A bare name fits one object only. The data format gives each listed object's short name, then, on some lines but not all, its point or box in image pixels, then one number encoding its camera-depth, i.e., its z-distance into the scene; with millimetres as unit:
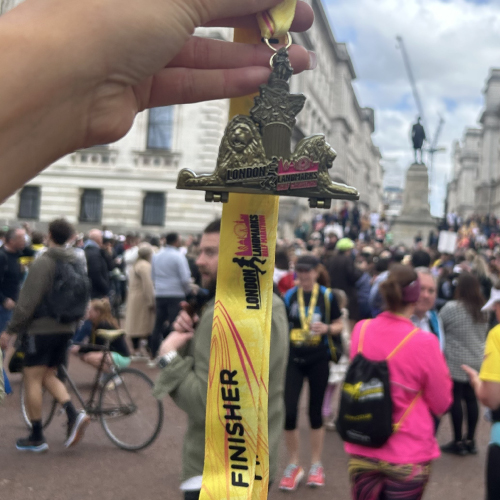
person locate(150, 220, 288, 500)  3047
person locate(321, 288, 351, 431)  7492
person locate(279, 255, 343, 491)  5887
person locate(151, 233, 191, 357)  10547
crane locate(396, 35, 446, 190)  56000
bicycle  6734
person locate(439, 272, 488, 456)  6887
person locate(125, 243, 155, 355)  11148
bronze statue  31719
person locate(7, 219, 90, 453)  6203
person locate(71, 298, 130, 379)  7574
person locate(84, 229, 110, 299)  10211
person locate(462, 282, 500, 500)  3848
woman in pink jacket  3695
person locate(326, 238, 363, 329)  10883
